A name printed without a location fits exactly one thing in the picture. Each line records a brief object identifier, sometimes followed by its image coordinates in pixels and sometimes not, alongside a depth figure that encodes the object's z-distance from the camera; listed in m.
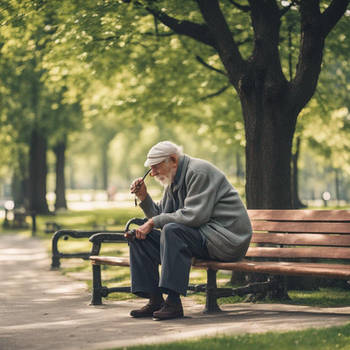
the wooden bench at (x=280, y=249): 12.06
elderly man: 12.04
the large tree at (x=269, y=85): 16.22
